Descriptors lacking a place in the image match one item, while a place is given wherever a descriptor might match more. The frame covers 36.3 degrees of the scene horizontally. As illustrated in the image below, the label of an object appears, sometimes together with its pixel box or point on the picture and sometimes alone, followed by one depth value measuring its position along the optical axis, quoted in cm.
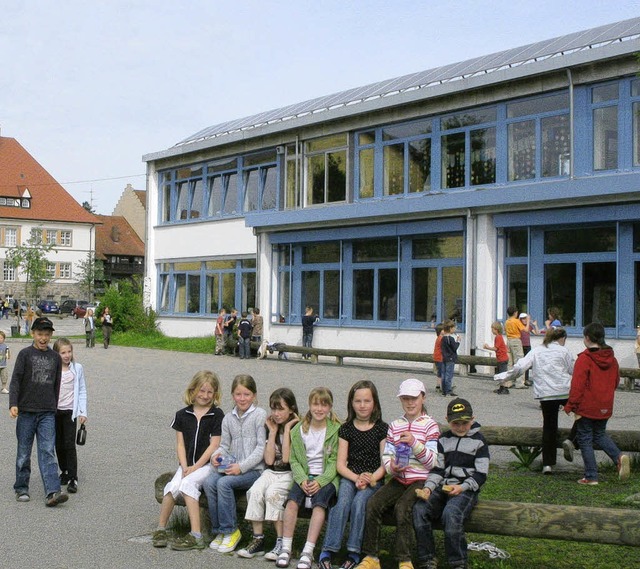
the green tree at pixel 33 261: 5938
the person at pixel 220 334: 3147
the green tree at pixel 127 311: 3978
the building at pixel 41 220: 8350
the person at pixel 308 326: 3031
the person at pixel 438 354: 1958
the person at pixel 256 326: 3120
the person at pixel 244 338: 3000
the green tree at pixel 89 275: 8375
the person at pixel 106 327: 3547
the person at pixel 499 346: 2141
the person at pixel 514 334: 2228
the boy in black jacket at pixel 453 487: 659
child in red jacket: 988
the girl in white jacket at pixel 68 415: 955
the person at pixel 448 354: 1931
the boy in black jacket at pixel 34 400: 905
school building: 2316
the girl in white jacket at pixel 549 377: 1046
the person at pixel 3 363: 1900
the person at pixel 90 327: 3541
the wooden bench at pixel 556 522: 617
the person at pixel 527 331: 2236
